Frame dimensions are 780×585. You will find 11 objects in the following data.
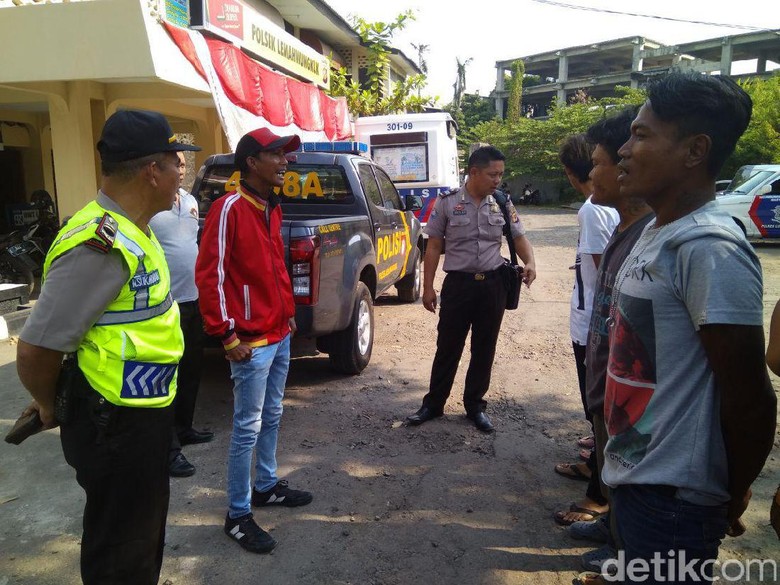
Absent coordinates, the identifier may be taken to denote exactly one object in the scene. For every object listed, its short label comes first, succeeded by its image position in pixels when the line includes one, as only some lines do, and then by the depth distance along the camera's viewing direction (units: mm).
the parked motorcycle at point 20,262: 7996
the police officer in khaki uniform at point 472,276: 4184
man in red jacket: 2756
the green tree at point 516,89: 43969
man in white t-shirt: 3129
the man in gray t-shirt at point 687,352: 1346
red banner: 7699
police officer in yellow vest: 1687
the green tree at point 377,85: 15633
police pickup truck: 4383
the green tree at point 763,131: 19484
